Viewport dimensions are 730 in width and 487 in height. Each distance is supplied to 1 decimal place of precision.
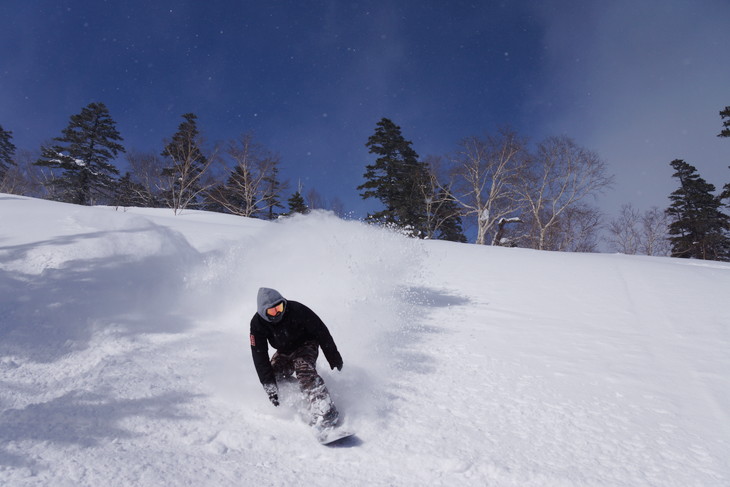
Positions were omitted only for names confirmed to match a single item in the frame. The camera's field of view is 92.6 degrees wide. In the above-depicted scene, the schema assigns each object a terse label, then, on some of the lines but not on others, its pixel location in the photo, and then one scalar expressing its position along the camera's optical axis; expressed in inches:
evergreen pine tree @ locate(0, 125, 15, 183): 1438.2
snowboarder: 124.8
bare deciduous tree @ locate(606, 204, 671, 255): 1269.7
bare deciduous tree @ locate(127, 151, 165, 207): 1205.1
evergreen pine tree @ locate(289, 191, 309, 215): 1476.4
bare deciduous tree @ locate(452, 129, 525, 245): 975.0
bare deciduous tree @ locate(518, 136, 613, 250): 986.1
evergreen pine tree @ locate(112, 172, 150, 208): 1198.3
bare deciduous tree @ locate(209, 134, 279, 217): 1071.6
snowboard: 105.3
